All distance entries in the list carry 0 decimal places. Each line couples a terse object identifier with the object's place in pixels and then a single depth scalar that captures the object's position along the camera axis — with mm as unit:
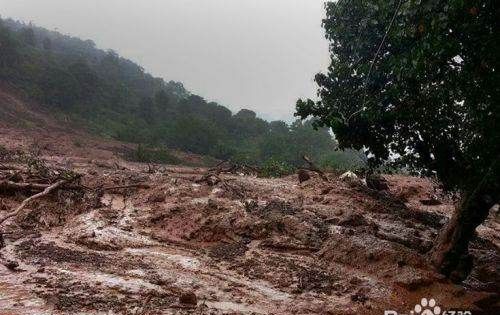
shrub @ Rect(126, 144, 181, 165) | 25656
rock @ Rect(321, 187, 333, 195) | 11555
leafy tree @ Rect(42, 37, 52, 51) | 59472
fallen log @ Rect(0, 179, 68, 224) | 6901
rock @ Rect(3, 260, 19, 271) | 5418
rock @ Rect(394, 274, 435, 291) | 6414
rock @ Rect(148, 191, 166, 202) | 9848
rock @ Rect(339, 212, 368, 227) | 8898
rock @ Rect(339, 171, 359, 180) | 13991
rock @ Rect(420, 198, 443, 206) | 13516
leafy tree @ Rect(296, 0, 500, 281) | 5621
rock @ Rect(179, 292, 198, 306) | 5031
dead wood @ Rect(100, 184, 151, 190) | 10508
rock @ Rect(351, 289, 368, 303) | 5820
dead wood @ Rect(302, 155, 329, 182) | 13412
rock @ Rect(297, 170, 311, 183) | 13328
